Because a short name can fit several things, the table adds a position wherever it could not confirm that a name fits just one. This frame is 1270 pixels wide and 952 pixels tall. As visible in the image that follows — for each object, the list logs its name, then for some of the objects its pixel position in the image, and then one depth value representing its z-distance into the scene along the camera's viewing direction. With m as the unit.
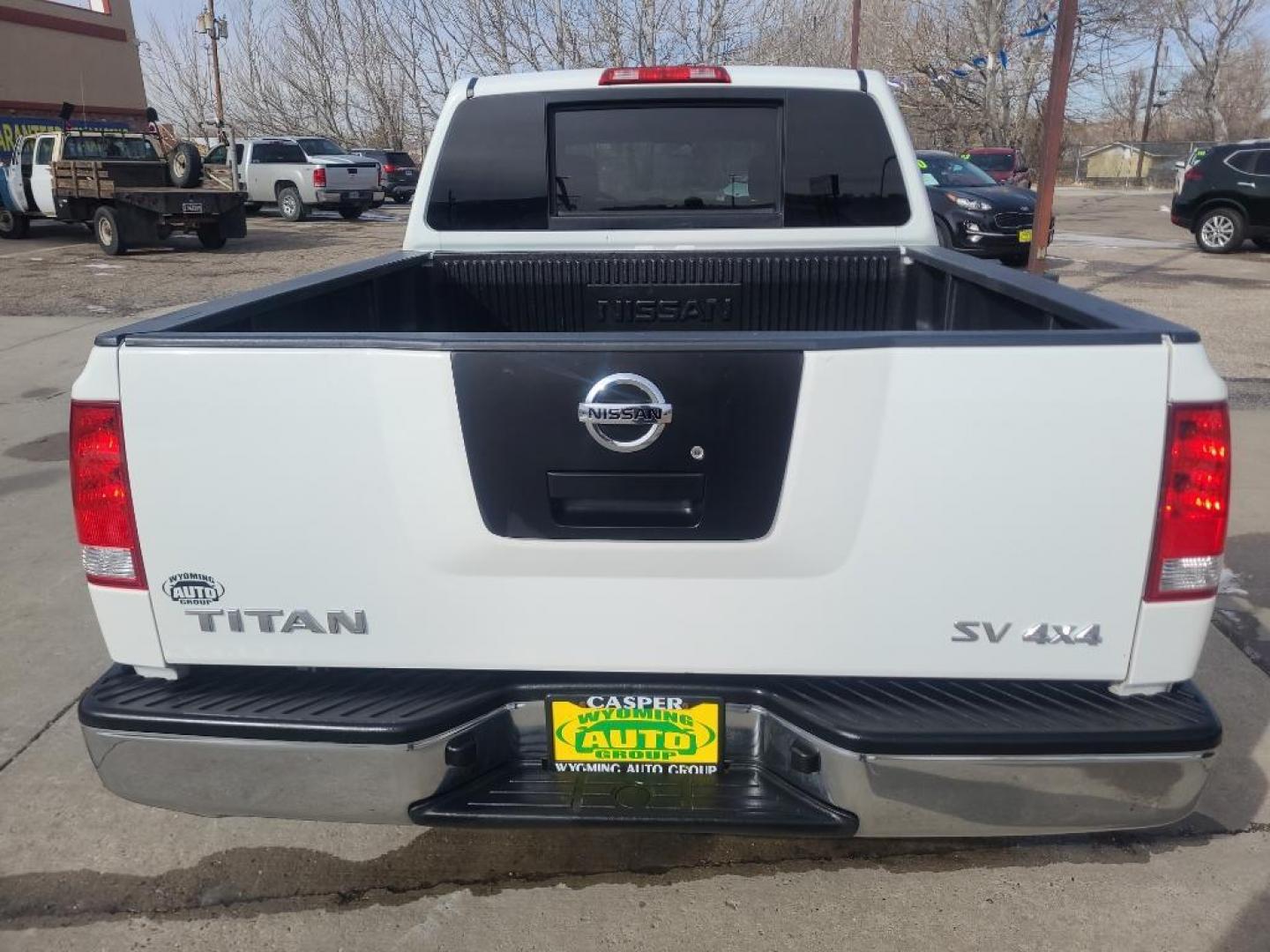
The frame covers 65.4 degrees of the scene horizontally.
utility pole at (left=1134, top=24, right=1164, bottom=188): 62.17
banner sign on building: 25.39
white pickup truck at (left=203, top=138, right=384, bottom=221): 23.53
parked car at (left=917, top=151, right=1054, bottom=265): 14.41
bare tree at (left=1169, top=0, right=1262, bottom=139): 57.81
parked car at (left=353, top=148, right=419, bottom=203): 29.75
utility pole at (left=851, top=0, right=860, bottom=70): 25.12
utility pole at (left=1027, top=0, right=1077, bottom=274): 10.30
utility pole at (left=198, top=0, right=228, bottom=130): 33.66
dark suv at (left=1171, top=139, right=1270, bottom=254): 16.12
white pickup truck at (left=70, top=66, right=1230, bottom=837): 1.85
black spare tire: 17.58
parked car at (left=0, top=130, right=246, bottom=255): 16.66
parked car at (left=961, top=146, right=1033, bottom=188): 24.28
